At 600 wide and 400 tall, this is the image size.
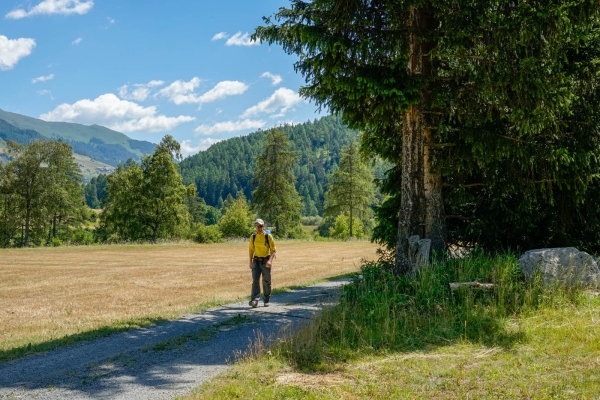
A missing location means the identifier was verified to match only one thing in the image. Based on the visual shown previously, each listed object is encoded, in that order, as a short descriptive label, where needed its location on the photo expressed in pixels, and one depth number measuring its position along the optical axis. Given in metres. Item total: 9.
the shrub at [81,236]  57.38
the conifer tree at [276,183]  50.88
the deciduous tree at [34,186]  43.72
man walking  11.27
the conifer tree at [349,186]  53.12
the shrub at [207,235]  45.85
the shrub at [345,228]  58.80
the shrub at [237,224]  58.25
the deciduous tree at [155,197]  46.59
